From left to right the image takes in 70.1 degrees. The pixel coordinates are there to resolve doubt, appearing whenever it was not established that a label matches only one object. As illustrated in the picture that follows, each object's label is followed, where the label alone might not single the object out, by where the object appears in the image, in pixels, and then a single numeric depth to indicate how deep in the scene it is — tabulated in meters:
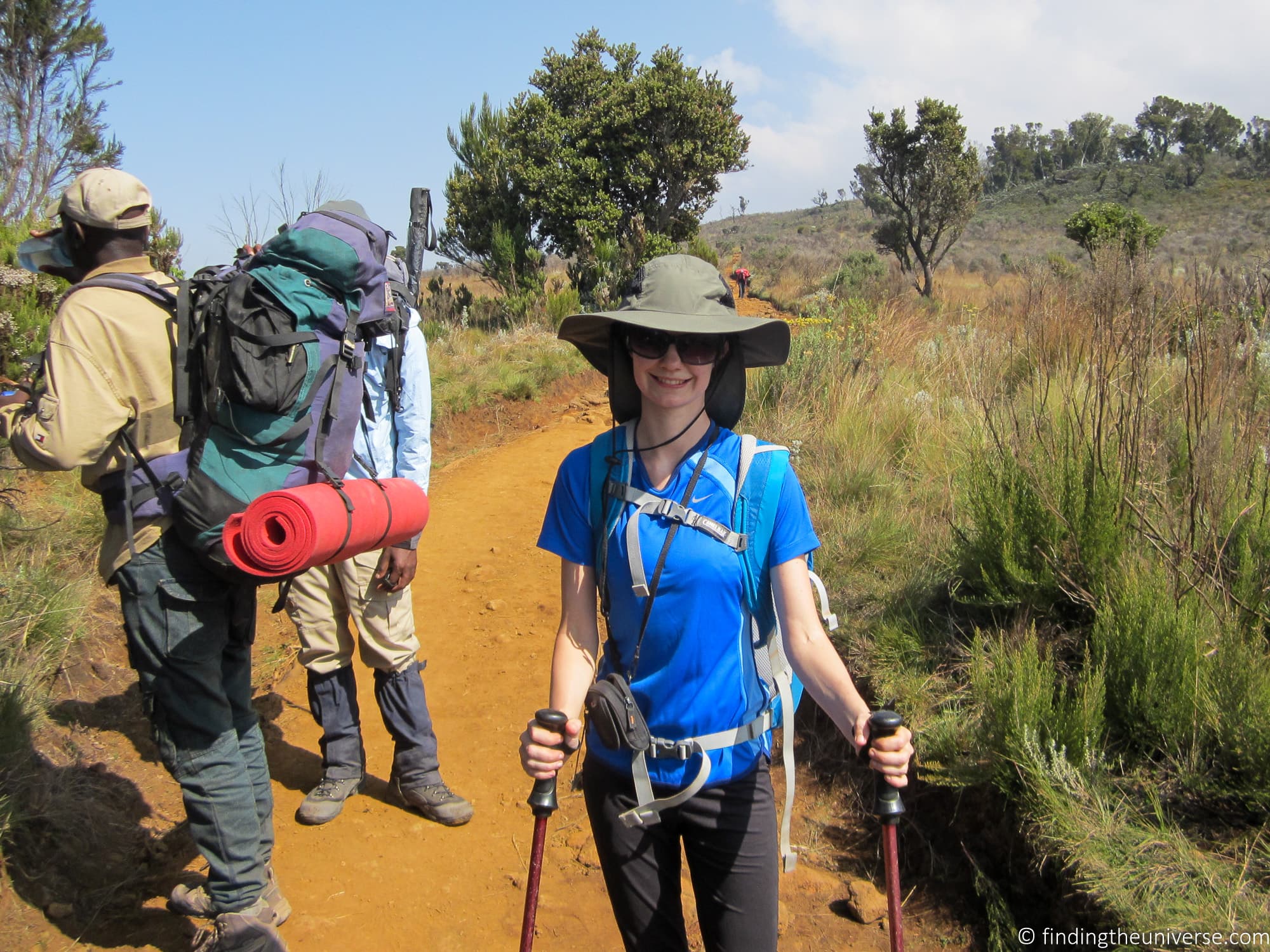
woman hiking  1.82
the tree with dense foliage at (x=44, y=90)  18.77
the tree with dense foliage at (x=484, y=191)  18.61
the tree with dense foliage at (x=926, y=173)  21.81
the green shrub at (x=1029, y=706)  2.96
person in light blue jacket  3.21
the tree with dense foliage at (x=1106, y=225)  18.36
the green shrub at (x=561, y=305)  13.77
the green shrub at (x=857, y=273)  20.56
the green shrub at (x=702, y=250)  15.62
